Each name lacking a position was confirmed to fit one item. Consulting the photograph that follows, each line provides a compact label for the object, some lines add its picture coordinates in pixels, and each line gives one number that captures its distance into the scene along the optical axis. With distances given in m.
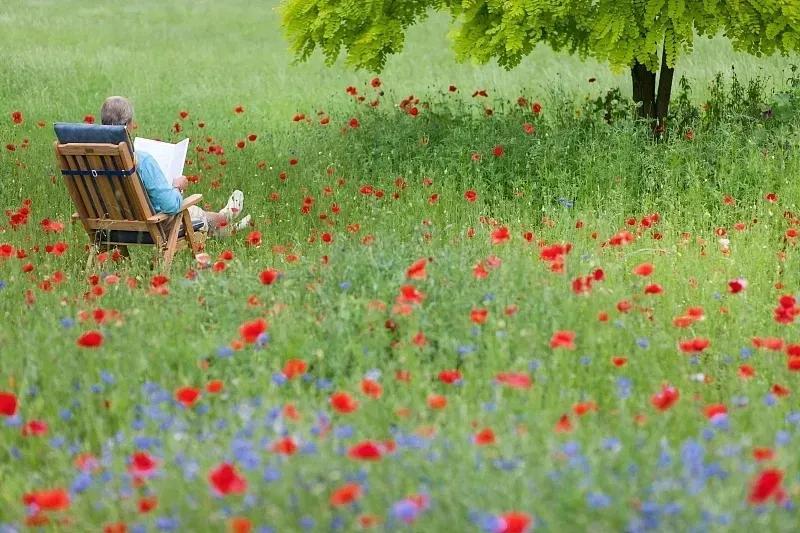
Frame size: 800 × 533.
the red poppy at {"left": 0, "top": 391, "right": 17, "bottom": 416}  6.32
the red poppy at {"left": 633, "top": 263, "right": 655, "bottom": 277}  8.11
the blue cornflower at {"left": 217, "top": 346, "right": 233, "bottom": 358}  7.35
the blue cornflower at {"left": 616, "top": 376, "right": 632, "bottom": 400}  6.83
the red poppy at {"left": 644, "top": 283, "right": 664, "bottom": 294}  7.90
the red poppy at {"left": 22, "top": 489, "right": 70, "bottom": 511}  4.89
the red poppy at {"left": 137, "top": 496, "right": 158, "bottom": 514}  5.32
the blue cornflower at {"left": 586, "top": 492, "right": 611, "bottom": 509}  4.99
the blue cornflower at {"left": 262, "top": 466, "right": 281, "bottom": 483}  5.38
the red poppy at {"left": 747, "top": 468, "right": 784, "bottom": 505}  4.63
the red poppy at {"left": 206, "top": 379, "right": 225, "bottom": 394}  6.21
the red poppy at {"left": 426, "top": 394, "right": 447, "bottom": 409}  5.97
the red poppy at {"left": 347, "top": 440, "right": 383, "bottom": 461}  5.06
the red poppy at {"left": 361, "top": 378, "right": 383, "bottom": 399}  6.03
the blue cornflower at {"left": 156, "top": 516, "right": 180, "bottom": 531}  5.16
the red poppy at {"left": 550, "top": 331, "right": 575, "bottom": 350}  6.94
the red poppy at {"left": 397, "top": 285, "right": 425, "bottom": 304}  7.72
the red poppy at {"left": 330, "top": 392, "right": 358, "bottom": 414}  5.57
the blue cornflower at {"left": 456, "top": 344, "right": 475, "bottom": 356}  7.63
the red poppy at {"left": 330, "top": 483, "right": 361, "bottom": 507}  4.80
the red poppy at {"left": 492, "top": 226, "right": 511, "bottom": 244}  8.82
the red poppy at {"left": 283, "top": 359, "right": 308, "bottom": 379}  6.52
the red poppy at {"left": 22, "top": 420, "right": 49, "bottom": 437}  6.47
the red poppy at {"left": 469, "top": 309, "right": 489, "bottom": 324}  7.43
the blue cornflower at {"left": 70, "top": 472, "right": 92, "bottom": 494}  5.64
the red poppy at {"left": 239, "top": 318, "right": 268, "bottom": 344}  6.86
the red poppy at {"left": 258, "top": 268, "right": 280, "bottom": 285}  8.08
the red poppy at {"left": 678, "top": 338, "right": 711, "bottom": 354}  7.02
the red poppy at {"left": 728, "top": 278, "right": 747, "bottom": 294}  7.75
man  12.54
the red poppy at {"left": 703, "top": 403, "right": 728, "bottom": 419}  6.01
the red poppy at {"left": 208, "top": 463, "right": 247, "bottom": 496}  4.90
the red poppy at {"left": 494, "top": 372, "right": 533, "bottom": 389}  6.13
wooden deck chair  11.97
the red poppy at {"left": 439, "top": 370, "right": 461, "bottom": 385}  6.66
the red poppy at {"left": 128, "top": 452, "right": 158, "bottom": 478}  5.50
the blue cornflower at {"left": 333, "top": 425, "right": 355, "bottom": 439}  5.84
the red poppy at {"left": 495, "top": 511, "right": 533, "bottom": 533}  4.48
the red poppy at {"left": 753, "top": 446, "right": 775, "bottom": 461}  5.39
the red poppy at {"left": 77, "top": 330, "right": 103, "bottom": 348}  6.96
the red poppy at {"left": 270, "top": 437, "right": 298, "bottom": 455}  5.37
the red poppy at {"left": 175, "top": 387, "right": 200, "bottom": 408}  6.13
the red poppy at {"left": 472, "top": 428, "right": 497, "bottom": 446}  5.40
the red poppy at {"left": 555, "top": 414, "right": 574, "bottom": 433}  5.92
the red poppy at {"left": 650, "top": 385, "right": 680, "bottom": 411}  5.85
